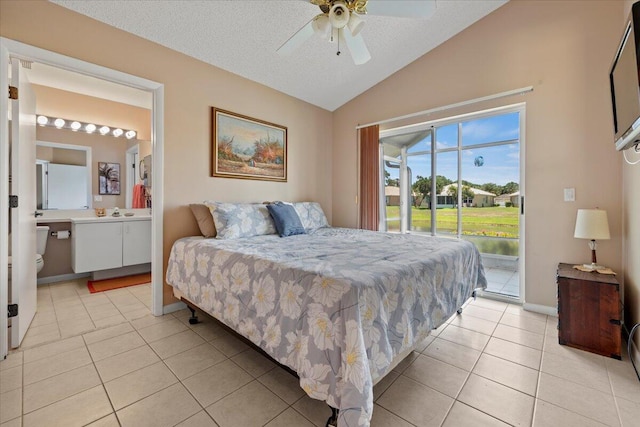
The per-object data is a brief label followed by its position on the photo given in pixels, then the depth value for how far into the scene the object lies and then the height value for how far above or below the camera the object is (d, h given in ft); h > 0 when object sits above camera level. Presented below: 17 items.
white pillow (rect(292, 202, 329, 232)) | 11.66 -0.13
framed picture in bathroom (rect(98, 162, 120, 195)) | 13.14 +1.72
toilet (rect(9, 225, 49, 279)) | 10.41 -1.02
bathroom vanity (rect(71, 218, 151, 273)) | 11.19 -1.39
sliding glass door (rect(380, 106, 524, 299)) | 11.99 +1.38
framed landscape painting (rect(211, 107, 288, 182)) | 10.17 +2.70
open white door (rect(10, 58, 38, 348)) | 6.58 +0.23
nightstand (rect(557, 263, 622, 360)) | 6.42 -2.52
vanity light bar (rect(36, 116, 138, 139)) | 11.65 +4.04
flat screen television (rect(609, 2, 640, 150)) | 4.52 +2.49
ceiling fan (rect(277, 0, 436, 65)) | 6.05 +4.75
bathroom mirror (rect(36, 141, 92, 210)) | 11.61 +1.66
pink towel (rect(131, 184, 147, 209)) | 13.80 +0.80
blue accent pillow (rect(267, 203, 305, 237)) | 9.62 -0.28
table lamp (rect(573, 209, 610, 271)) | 7.11 -0.36
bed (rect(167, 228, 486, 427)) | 3.83 -1.62
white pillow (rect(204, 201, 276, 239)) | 8.62 -0.25
